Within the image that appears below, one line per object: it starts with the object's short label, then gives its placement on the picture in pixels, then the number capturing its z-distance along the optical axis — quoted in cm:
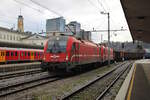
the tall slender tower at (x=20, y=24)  10178
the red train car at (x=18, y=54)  2664
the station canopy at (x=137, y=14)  1015
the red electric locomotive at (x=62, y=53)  1465
